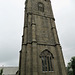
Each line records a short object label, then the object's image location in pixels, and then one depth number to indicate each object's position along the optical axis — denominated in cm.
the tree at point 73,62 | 2526
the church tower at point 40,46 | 1301
